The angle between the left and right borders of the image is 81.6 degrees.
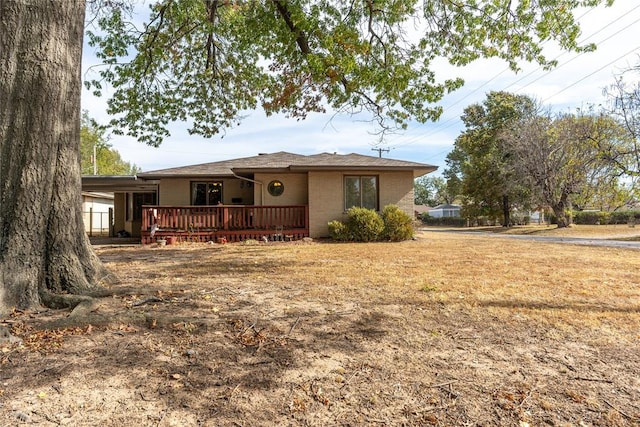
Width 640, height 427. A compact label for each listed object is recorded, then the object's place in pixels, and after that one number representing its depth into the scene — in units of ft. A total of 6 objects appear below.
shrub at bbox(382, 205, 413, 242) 45.27
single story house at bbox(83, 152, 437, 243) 45.44
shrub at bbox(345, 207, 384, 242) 44.09
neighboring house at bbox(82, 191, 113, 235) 75.22
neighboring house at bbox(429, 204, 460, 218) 189.78
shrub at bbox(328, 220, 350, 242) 45.14
